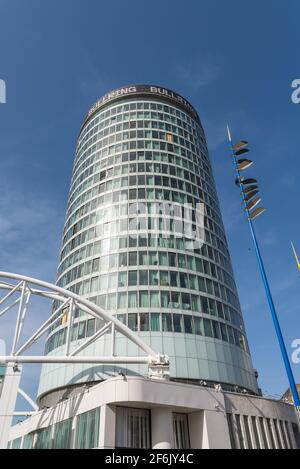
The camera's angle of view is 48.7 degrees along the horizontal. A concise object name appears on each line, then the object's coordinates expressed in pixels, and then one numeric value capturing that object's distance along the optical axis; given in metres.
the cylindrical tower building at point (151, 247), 41.44
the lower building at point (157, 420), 26.98
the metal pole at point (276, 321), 19.37
